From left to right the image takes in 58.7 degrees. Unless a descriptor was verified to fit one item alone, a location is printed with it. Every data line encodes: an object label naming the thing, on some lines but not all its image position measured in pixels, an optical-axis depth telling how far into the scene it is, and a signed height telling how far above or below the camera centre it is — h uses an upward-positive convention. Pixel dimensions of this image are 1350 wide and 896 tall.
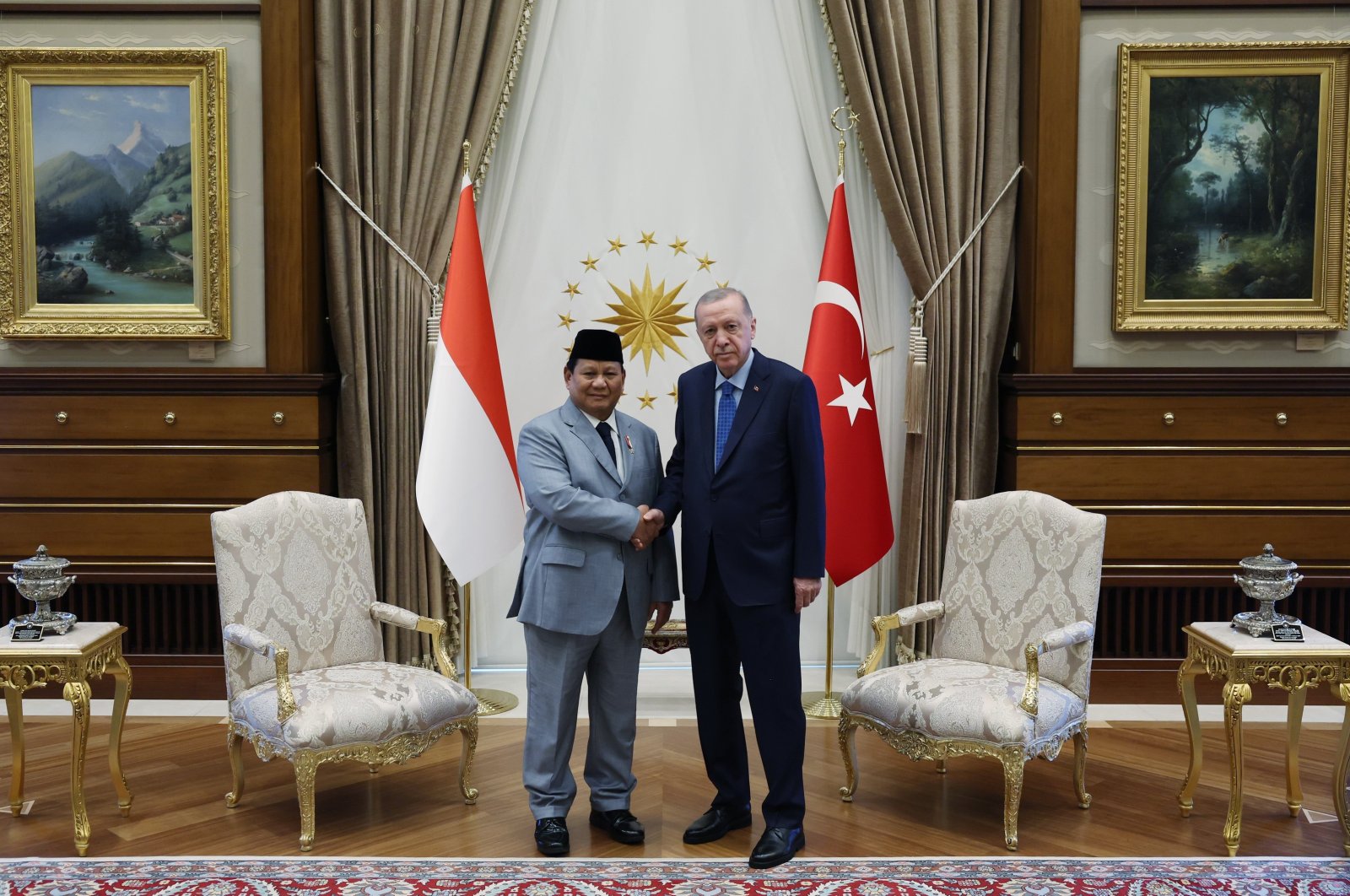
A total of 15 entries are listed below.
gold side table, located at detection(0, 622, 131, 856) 3.64 -0.91
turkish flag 4.96 -0.25
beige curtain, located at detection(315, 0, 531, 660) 5.29 +0.78
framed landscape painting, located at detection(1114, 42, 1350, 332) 5.09 +0.81
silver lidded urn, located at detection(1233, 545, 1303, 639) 3.78 -0.67
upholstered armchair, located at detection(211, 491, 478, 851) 3.65 -0.94
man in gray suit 3.55 -0.62
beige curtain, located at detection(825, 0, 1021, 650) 5.30 +0.86
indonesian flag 4.77 -0.28
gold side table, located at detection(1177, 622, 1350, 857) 3.63 -0.91
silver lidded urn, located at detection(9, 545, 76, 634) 3.79 -0.68
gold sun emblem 5.62 +0.26
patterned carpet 3.30 -1.42
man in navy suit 3.51 -0.44
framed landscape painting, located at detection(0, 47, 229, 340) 5.12 +0.76
